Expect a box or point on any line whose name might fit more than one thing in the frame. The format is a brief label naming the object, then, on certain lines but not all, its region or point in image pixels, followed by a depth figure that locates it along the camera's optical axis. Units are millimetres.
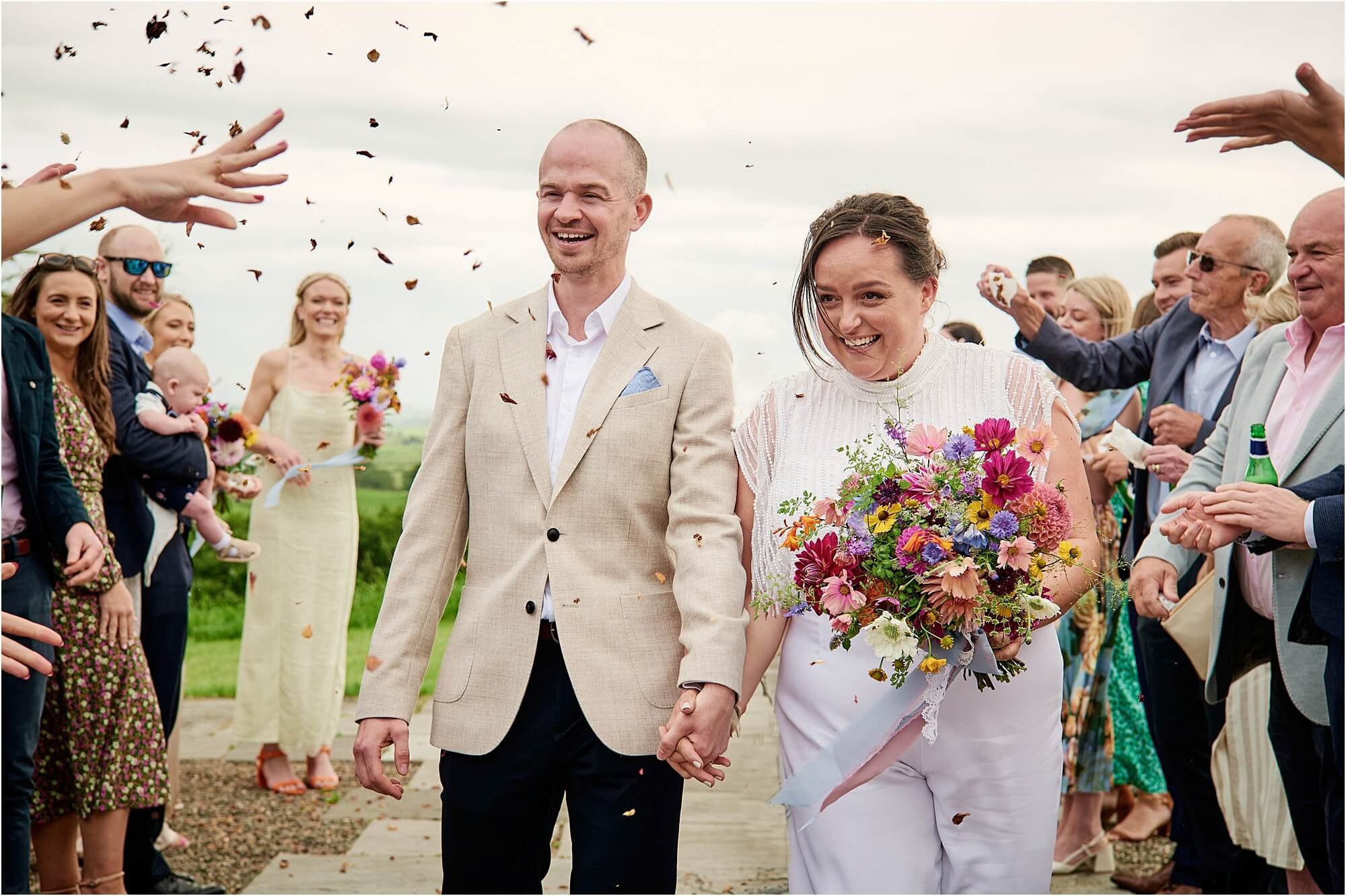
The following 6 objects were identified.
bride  3145
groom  3166
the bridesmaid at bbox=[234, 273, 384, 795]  6855
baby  5199
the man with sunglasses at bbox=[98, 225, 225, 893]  5082
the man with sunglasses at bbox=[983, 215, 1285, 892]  5102
